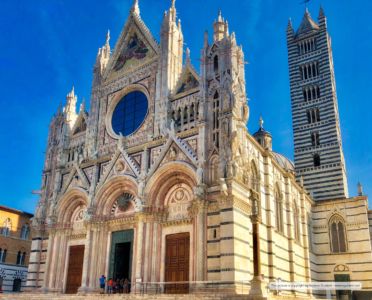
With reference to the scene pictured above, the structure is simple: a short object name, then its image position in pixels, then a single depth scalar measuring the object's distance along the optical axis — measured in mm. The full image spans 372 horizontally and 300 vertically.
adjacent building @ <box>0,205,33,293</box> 31141
